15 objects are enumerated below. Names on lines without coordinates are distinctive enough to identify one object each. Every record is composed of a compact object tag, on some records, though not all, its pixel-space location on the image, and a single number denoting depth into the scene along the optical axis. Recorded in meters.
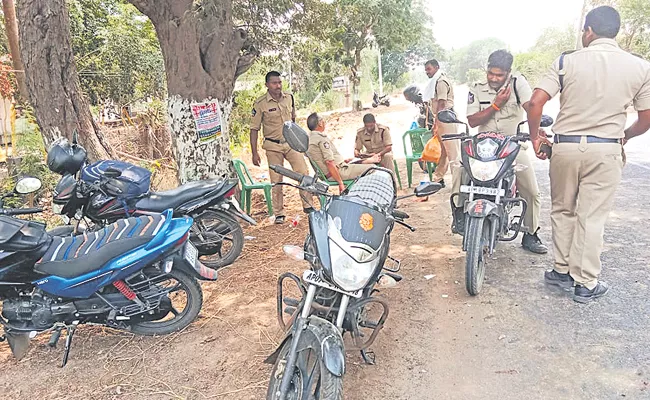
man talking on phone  4.12
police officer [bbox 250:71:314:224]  5.88
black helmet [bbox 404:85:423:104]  8.04
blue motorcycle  2.91
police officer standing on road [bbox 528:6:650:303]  3.27
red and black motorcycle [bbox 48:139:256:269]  3.86
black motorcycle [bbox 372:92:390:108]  24.43
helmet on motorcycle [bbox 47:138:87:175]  3.87
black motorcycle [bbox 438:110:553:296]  3.51
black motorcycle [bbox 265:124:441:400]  2.11
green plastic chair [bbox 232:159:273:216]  5.77
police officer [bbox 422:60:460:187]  7.12
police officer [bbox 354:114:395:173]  6.35
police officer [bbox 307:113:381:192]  5.38
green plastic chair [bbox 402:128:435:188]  7.24
